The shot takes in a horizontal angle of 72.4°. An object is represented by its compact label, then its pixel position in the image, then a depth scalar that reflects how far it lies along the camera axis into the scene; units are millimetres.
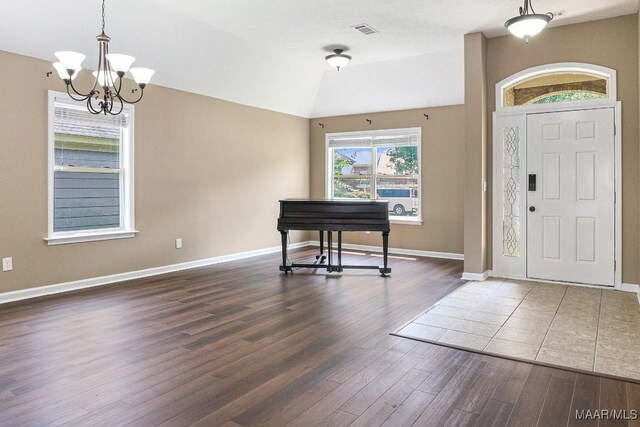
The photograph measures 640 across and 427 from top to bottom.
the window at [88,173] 4836
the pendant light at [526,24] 3662
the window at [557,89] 5100
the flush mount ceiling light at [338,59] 6097
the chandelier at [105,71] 3381
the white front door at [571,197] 4938
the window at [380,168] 7641
